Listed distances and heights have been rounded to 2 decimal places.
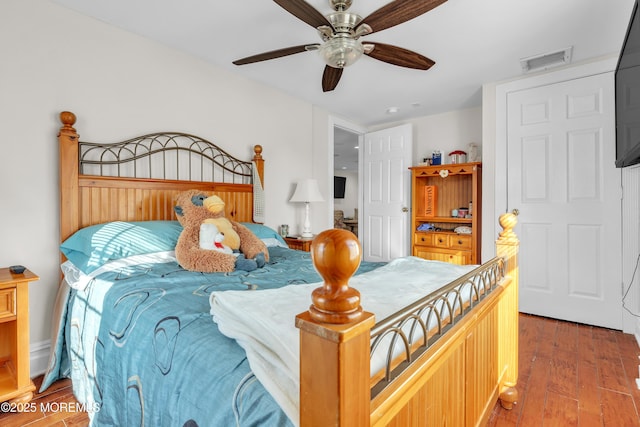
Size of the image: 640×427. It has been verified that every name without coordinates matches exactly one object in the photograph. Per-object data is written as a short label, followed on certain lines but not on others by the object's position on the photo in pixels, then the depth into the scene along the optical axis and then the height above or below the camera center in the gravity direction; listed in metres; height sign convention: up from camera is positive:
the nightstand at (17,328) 1.55 -0.59
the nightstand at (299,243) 3.27 -0.34
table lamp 3.44 +0.18
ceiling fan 1.54 +0.99
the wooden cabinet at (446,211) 3.57 -0.02
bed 0.50 -0.35
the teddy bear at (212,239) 1.96 -0.17
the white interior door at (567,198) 2.72 +0.11
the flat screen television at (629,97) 1.63 +0.67
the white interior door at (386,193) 4.22 +0.24
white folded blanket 0.69 -0.31
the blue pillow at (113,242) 1.79 -0.18
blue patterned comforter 0.77 -0.44
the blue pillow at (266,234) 2.70 -0.21
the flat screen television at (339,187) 9.17 +0.69
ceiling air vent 2.65 +1.32
